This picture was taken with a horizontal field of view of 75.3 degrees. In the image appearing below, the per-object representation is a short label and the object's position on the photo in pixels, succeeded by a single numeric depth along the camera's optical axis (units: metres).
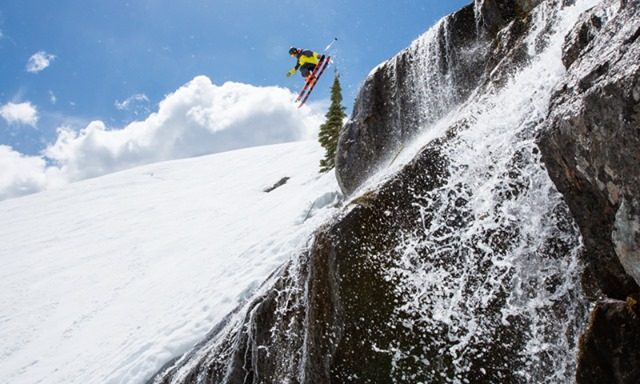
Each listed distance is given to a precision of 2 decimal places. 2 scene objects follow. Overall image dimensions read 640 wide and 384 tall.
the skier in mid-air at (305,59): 18.33
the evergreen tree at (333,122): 29.23
